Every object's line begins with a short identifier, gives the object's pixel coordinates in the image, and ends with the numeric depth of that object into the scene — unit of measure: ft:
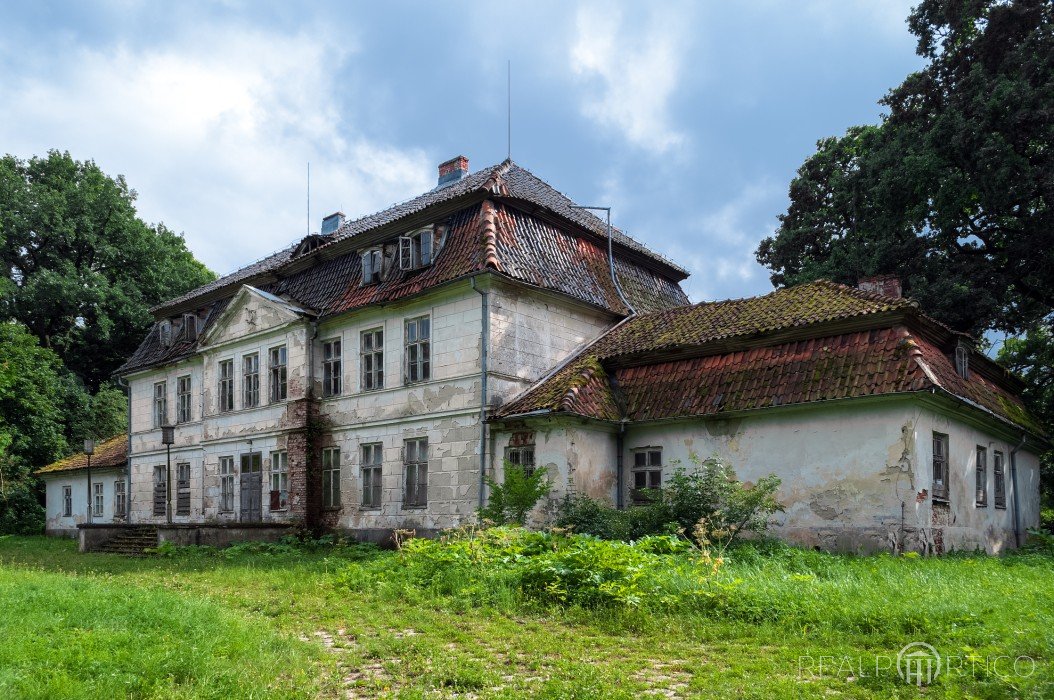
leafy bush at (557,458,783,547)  43.91
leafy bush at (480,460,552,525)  51.78
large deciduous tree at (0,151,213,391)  122.11
